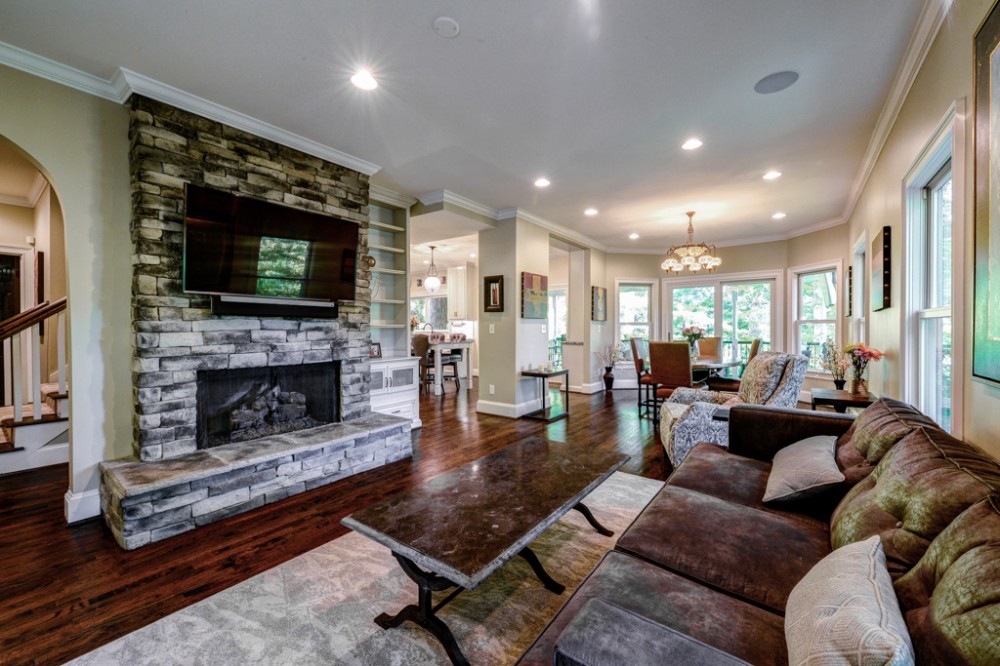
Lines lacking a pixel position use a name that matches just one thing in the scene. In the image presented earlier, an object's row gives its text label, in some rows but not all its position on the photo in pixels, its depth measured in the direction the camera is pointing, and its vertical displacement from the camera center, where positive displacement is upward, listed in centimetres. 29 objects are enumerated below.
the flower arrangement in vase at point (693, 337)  590 -11
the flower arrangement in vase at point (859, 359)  307 -23
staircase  314 -70
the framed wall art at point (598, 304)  712 +46
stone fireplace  248 -34
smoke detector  198 +149
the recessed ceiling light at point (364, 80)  242 +151
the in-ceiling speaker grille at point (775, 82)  241 +149
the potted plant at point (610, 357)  733 -49
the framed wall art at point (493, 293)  531 +49
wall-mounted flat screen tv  271 +60
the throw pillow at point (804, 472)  167 -61
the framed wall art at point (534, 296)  529 +46
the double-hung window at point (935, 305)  221 +13
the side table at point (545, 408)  518 -105
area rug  151 -118
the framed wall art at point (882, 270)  293 +44
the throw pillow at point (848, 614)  66 -53
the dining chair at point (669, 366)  461 -42
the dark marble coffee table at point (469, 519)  138 -74
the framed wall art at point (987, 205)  137 +43
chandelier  537 +98
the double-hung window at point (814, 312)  604 +26
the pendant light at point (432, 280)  832 +102
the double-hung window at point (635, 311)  780 +36
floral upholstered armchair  303 -55
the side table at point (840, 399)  309 -54
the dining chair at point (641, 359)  546 -41
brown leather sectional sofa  77 -61
